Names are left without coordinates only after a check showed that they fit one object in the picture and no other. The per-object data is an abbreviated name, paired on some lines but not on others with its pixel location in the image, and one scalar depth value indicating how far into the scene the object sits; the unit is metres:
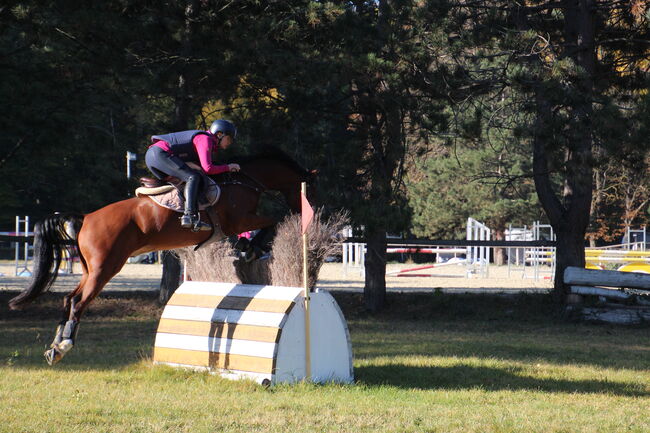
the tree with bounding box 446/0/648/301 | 25.17
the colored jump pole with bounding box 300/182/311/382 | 14.59
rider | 14.45
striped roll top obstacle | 14.37
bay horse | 14.31
